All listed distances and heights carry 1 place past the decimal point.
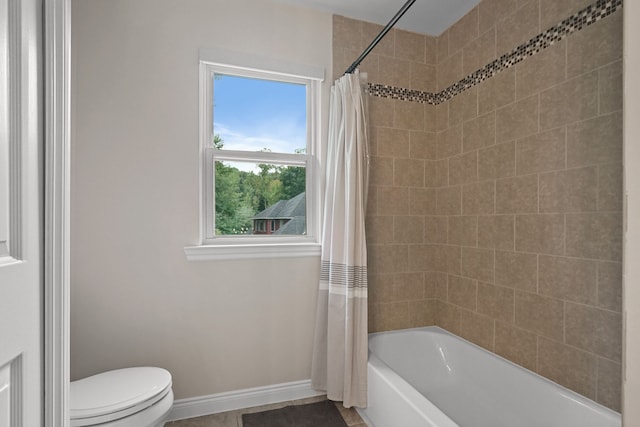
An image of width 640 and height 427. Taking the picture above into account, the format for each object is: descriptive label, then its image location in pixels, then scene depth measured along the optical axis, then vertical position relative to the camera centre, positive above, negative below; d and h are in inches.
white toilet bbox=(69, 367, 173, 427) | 51.4 -31.2
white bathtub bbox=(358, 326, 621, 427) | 58.2 -38.2
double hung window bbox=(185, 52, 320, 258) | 81.5 +12.8
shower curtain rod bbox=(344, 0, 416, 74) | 59.4 +36.7
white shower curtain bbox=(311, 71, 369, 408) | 76.0 -13.1
